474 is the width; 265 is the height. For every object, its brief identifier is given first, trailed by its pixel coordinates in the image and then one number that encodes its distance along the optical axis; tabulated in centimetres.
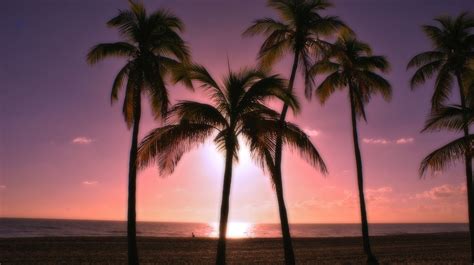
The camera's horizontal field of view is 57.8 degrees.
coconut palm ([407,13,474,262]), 1928
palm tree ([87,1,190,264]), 1573
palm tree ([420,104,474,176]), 1477
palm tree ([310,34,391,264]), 2125
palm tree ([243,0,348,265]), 1752
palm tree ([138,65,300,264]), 1352
